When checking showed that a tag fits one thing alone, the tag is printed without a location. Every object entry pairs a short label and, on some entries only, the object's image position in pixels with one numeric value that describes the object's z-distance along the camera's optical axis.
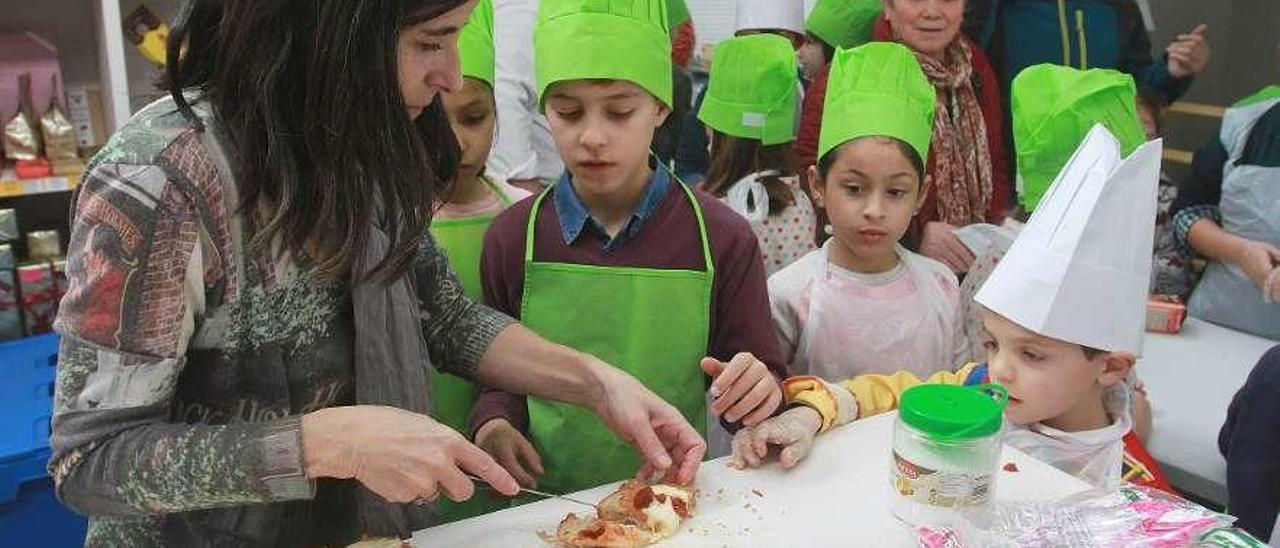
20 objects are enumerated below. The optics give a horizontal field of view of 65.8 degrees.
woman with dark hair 0.82
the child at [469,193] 1.62
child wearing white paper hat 1.15
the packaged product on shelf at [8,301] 2.22
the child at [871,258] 1.71
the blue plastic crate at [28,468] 1.88
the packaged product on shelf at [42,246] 2.31
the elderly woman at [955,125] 2.17
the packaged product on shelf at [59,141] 2.21
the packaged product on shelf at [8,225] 2.21
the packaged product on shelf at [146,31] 2.36
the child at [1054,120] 1.72
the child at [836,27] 2.73
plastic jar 0.96
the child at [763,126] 2.15
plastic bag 0.89
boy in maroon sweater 1.45
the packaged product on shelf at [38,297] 2.26
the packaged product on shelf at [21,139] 2.18
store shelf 2.11
